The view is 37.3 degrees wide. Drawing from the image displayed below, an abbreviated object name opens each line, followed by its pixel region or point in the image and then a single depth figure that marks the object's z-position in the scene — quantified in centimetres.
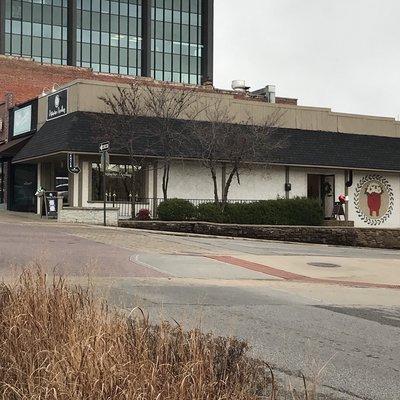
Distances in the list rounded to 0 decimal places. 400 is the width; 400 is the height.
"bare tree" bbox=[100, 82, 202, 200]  2730
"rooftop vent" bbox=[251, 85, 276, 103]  4932
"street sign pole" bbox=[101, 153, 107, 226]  2306
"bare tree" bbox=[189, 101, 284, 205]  2825
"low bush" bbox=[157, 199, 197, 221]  2605
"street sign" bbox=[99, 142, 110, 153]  2266
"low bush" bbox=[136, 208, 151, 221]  2670
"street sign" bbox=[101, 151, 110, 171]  2306
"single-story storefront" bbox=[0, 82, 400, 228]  2775
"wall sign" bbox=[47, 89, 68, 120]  2861
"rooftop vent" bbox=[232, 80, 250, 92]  5006
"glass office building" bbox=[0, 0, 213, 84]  6569
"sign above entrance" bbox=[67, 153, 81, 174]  2700
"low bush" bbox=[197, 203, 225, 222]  2631
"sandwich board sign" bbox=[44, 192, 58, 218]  2752
